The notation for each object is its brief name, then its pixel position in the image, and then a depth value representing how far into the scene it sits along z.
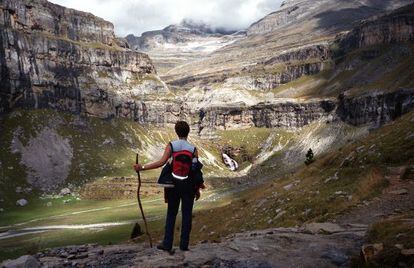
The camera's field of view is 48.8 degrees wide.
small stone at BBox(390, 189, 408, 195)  25.57
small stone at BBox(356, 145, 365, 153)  36.98
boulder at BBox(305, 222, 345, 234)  21.62
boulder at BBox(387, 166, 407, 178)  28.13
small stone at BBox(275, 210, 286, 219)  33.29
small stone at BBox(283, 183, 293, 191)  43.88
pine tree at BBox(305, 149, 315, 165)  56.72
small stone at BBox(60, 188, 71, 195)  154.75
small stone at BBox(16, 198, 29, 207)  138.62
